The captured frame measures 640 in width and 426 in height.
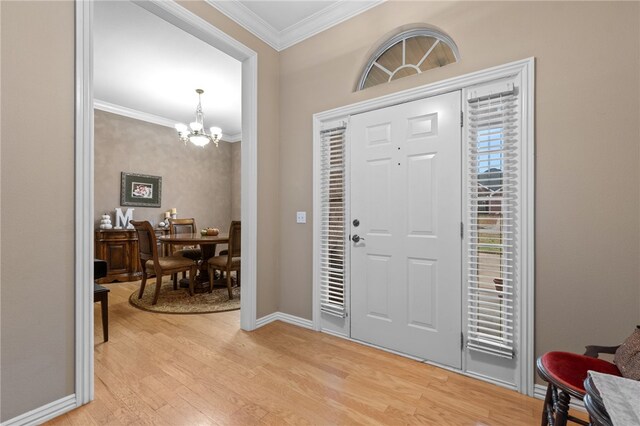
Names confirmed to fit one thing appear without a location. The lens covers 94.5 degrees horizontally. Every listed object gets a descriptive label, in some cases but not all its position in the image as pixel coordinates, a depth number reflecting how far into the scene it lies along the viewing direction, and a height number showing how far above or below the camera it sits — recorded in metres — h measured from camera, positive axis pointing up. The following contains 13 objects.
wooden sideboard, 4.66 -0.66
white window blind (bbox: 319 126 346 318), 2.73 -0.08
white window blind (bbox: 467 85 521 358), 1.92 -0.04
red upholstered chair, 1.18 -0.68
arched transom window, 2.31 +1.31
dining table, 3.83 -0.49
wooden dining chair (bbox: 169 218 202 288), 4.62 -0.35
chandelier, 4.48 +1.25
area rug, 3.41 -1.12
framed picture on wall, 5.16 +0.40
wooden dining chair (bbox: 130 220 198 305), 3.58 -0.63
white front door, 2.16 -0.12
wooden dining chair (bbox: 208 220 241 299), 3.86 -0.63
